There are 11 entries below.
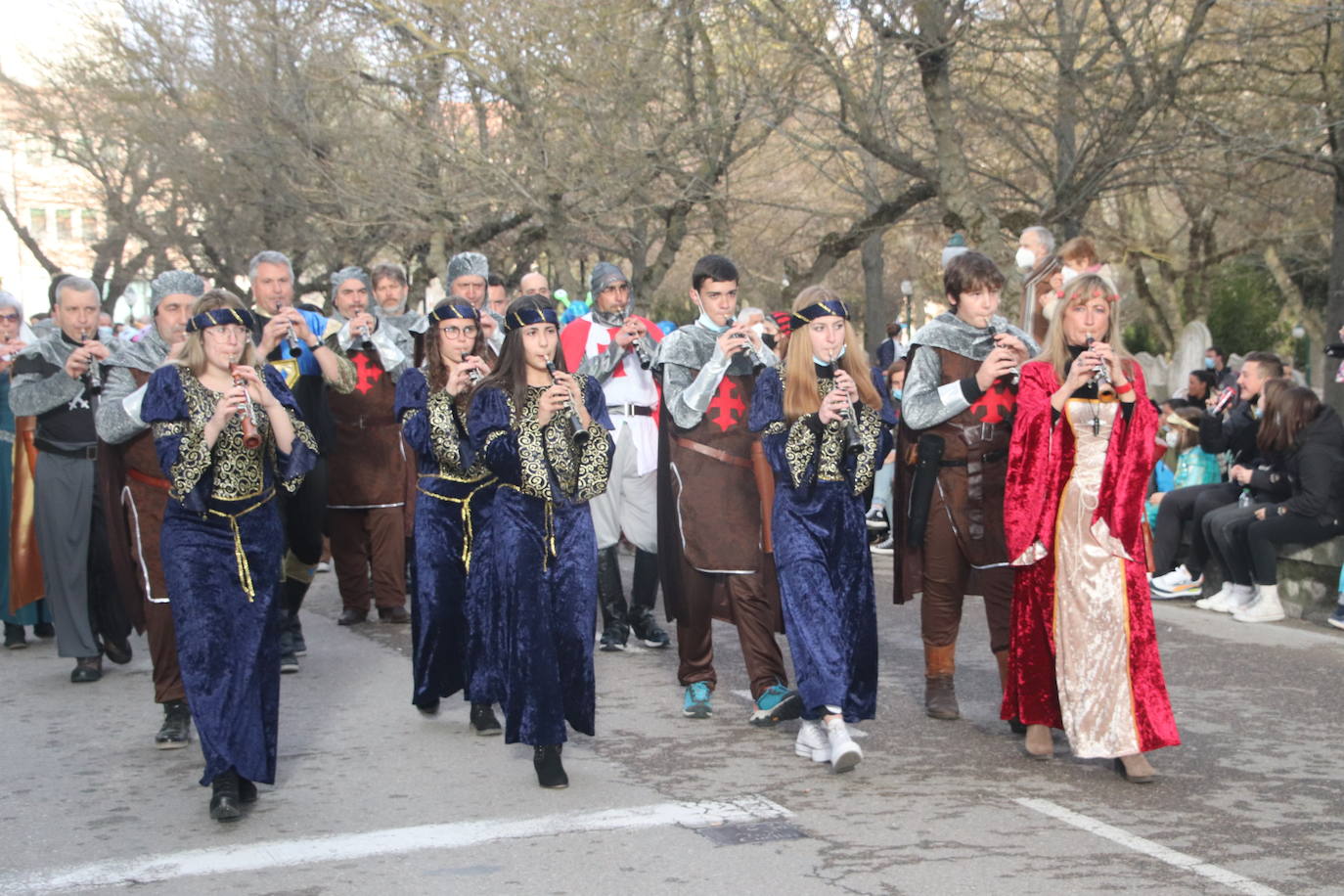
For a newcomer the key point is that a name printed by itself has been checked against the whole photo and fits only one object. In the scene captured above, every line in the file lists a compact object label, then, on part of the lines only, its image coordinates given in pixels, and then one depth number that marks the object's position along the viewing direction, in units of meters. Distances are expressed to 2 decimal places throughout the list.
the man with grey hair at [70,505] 8.31
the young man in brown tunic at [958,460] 6.73
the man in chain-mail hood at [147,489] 6.63
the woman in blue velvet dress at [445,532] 6.69
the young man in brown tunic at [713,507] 6.88
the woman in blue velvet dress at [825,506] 6.15
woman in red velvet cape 5.85
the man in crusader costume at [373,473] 9.55
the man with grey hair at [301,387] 8.36
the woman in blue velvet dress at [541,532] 5.81
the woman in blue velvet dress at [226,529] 5.54
